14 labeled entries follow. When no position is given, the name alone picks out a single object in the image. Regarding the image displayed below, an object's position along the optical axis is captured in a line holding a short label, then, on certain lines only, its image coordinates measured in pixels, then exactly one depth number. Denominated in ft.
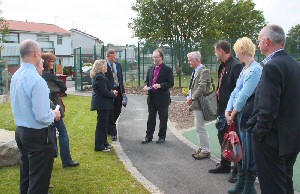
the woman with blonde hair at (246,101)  16.06
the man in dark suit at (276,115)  11.98
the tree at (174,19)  92.17
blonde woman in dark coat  24.81
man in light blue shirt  13.43
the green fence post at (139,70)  71.20
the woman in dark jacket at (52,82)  19.31
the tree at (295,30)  257.79
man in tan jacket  23.24
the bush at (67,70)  156.04
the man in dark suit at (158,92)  27.78
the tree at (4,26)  81.65
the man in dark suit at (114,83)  28.48
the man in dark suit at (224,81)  19.11
